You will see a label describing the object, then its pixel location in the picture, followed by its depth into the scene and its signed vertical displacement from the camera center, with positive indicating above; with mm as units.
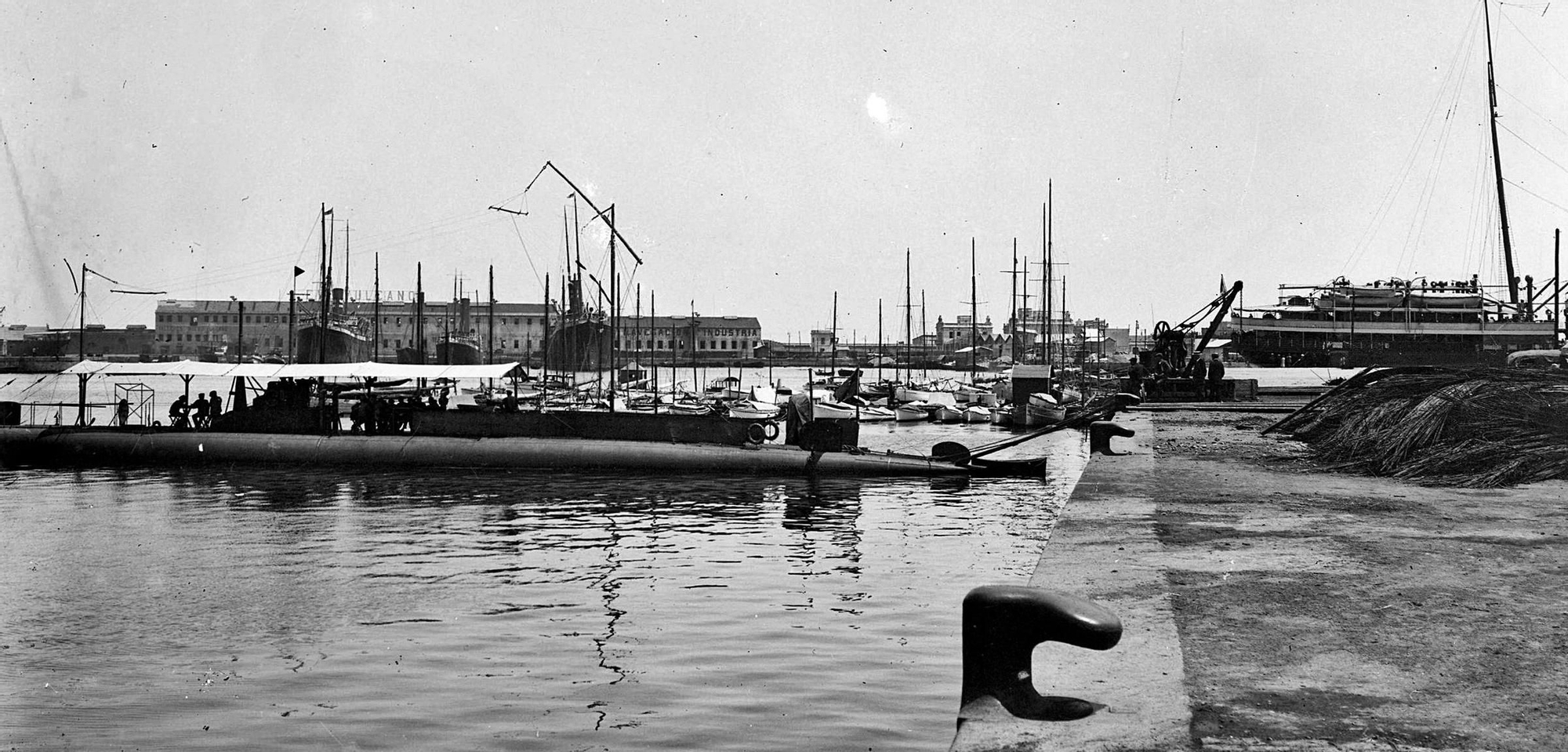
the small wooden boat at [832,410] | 63656 -1866
